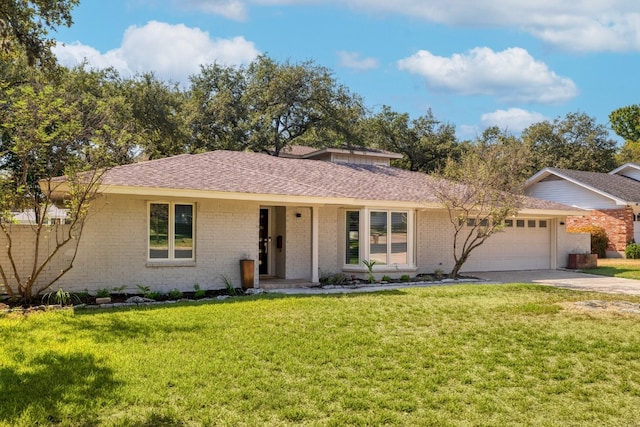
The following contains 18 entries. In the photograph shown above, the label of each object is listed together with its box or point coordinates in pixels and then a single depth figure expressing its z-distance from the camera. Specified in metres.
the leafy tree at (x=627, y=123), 51.44
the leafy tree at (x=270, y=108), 28.98
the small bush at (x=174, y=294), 11.46
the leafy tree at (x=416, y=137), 38.22
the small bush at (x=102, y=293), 10.99
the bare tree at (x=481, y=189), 15.42
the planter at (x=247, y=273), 12.77
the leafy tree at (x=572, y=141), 41.19
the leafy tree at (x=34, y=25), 9.44
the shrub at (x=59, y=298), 10.20
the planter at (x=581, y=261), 20.28
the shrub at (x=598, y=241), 25.61
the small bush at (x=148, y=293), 11.28
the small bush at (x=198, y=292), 11.70
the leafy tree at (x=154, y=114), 25.62
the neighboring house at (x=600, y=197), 25.39
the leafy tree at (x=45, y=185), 9.46
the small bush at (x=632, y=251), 24.37
